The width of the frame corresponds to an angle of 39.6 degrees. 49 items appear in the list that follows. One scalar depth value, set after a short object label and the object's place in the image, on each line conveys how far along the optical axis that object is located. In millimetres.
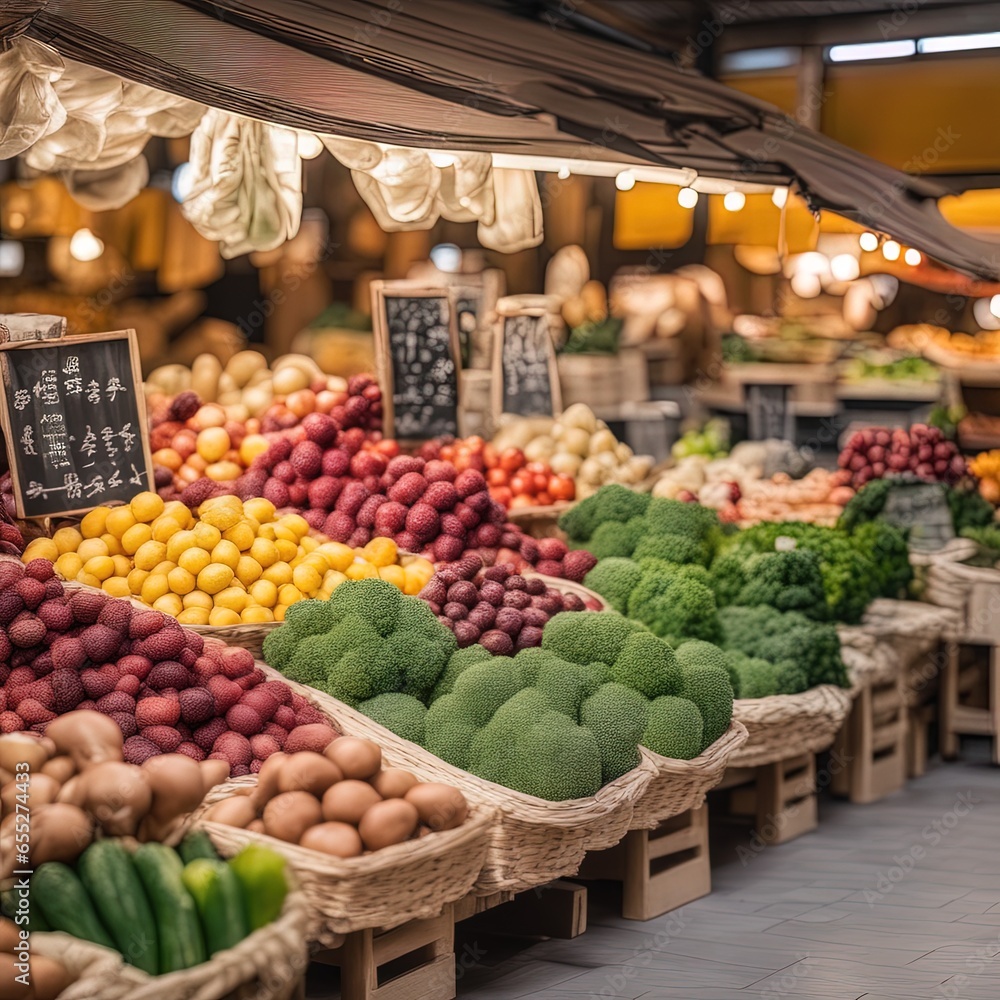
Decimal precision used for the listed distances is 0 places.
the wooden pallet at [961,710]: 6129
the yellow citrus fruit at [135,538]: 4125
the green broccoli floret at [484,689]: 3629
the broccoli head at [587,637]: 4031
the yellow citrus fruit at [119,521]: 4184
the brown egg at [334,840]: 2812
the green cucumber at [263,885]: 2418
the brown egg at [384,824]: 2848
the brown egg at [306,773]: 2867
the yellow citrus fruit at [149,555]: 4059
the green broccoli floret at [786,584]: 5098
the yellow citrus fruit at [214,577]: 4012
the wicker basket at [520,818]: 3393
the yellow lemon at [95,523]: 4219
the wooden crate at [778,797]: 4984
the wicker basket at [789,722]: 4609
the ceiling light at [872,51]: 9023
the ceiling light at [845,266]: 9172
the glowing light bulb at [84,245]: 7938
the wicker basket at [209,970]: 2227
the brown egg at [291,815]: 2838
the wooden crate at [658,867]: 4176
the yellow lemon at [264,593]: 4059
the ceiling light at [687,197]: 5325
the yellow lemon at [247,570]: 4102
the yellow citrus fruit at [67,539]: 4125
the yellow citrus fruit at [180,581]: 3990
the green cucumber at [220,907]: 2404
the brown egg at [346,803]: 2861
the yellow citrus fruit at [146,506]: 4238
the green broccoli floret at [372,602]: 3777
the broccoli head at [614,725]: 3656
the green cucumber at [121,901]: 2377
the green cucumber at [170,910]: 2375
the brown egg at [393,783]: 2977
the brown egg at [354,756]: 2947
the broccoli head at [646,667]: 3969
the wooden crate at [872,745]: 5547
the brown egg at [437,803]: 2980
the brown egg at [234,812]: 2887
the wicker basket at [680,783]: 3879
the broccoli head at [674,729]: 3910
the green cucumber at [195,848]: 2648
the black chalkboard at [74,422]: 4188
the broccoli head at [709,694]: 4082
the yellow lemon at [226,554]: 4074
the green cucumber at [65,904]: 2369
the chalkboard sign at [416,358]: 5504
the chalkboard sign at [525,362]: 6410
